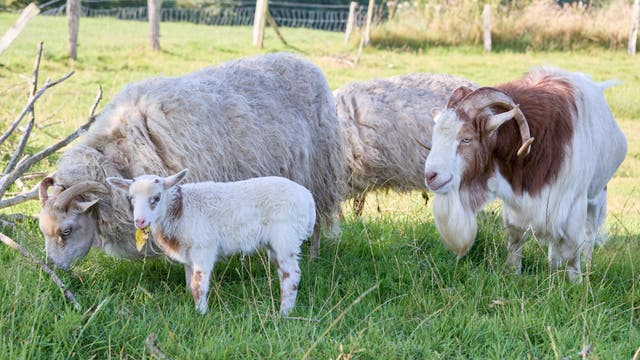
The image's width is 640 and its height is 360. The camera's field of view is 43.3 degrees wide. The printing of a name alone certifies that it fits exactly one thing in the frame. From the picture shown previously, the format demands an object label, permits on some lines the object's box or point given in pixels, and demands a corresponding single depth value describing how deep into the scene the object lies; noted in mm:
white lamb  3914
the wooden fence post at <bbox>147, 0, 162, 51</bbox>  17656
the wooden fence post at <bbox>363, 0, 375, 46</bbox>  19962
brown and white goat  4211
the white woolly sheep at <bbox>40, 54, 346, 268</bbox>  4246
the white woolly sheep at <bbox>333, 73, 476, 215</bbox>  7027
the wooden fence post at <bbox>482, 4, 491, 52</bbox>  20703
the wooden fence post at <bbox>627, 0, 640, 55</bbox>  20609
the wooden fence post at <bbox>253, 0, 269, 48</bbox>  19327
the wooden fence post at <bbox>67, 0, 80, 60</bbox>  15839
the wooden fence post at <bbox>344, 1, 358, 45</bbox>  22031
